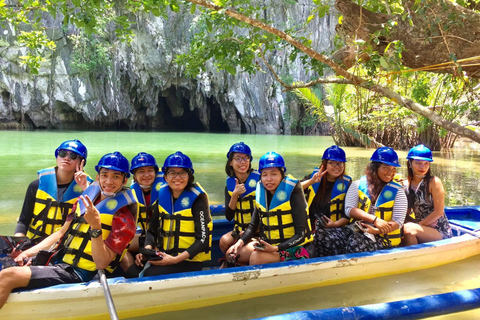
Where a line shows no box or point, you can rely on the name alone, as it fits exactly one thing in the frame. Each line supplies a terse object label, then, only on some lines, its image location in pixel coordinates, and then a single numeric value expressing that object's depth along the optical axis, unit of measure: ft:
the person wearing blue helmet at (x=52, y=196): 10.01
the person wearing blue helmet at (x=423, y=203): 12.29
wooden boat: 8.30
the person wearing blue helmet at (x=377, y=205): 11.37
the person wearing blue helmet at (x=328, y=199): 11.70
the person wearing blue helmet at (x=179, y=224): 9.77
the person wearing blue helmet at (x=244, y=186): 12.21
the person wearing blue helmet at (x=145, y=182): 12.02
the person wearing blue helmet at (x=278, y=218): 10.27
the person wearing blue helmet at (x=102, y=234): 8.38
